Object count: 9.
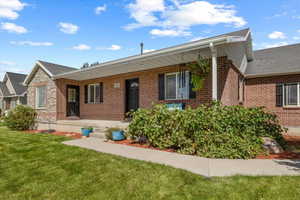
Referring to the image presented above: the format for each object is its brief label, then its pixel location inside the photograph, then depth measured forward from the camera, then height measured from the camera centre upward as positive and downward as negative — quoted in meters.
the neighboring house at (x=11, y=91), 21.84 +1.35
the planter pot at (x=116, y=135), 6.79 -1.23
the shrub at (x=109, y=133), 6.95 -1.18
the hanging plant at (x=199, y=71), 6.73 +1.21
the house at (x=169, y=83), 7.30 +1.10
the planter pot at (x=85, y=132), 7.76 -1.27
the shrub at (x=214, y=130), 4.65 -0.78
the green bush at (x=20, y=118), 10.12 -0.89
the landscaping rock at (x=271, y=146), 4.94 -1.18
